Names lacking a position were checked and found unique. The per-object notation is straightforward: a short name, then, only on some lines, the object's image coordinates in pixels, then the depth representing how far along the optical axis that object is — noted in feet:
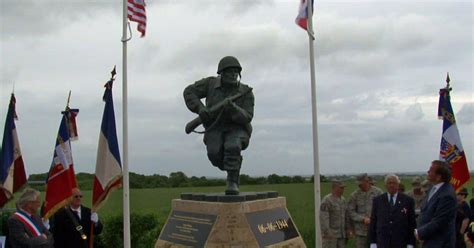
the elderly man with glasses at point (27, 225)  14.51
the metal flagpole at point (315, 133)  24.93
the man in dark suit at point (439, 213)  14.84
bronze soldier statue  19.19
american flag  26.48
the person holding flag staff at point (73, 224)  18.99
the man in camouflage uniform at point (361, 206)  22.26
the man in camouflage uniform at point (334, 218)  22.07
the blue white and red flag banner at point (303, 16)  27.04
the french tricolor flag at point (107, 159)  23.45
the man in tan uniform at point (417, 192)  23.95
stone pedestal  17.54
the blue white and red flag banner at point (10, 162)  23.99
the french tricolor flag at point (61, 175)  20.97
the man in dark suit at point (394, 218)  16.99
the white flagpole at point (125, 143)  24.70
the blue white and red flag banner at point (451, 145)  25.94
